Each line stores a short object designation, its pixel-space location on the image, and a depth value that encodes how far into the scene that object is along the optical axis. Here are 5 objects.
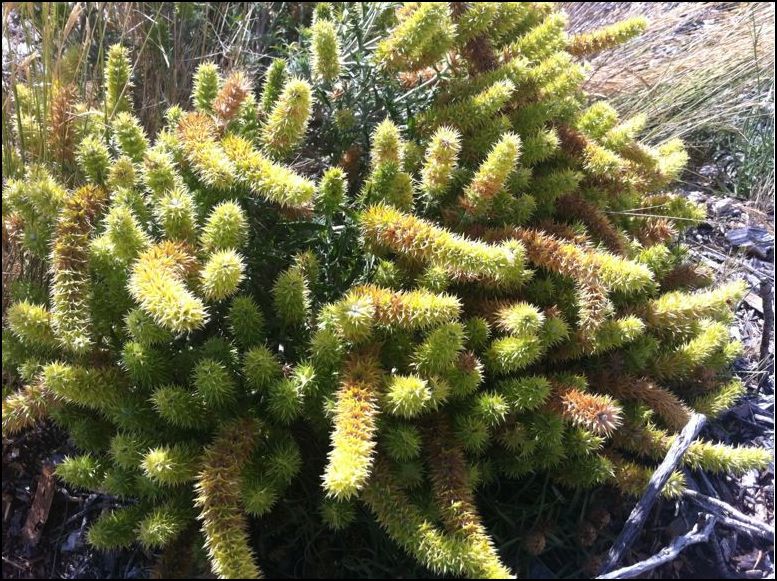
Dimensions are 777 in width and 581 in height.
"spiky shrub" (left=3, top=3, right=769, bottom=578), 0.56
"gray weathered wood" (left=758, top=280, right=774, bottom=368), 0.85
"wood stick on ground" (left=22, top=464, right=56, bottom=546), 0.68
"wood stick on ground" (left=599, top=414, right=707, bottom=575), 0.62
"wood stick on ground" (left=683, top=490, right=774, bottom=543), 0.65
